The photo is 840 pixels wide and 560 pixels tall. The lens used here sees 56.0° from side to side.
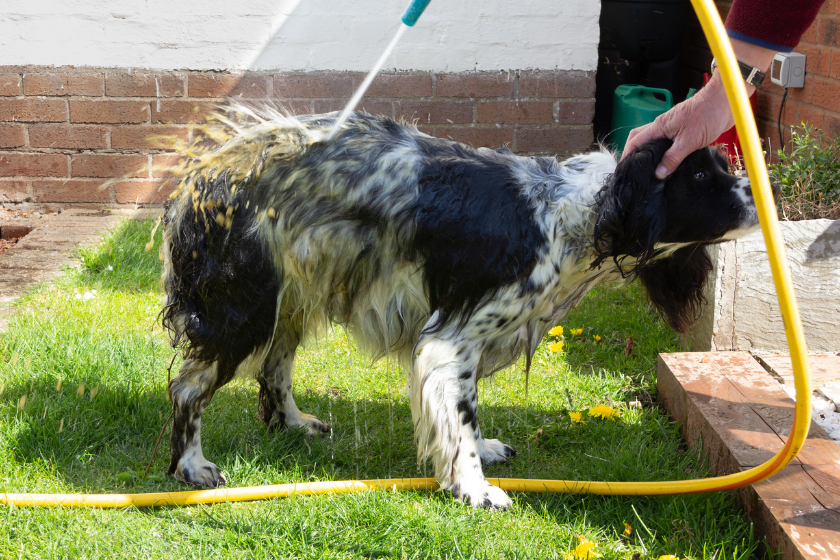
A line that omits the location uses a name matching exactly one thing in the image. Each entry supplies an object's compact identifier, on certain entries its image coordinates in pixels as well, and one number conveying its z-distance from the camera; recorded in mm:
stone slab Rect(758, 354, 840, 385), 3270
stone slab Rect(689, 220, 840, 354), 3643
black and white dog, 2699
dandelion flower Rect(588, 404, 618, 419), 3398
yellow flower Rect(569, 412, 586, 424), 3369
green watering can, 6086
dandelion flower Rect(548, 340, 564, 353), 4062
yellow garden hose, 1899
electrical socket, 5277
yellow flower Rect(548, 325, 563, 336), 4266
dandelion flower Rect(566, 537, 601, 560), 2416
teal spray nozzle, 2525
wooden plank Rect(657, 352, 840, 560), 2303
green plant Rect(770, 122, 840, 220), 3893
